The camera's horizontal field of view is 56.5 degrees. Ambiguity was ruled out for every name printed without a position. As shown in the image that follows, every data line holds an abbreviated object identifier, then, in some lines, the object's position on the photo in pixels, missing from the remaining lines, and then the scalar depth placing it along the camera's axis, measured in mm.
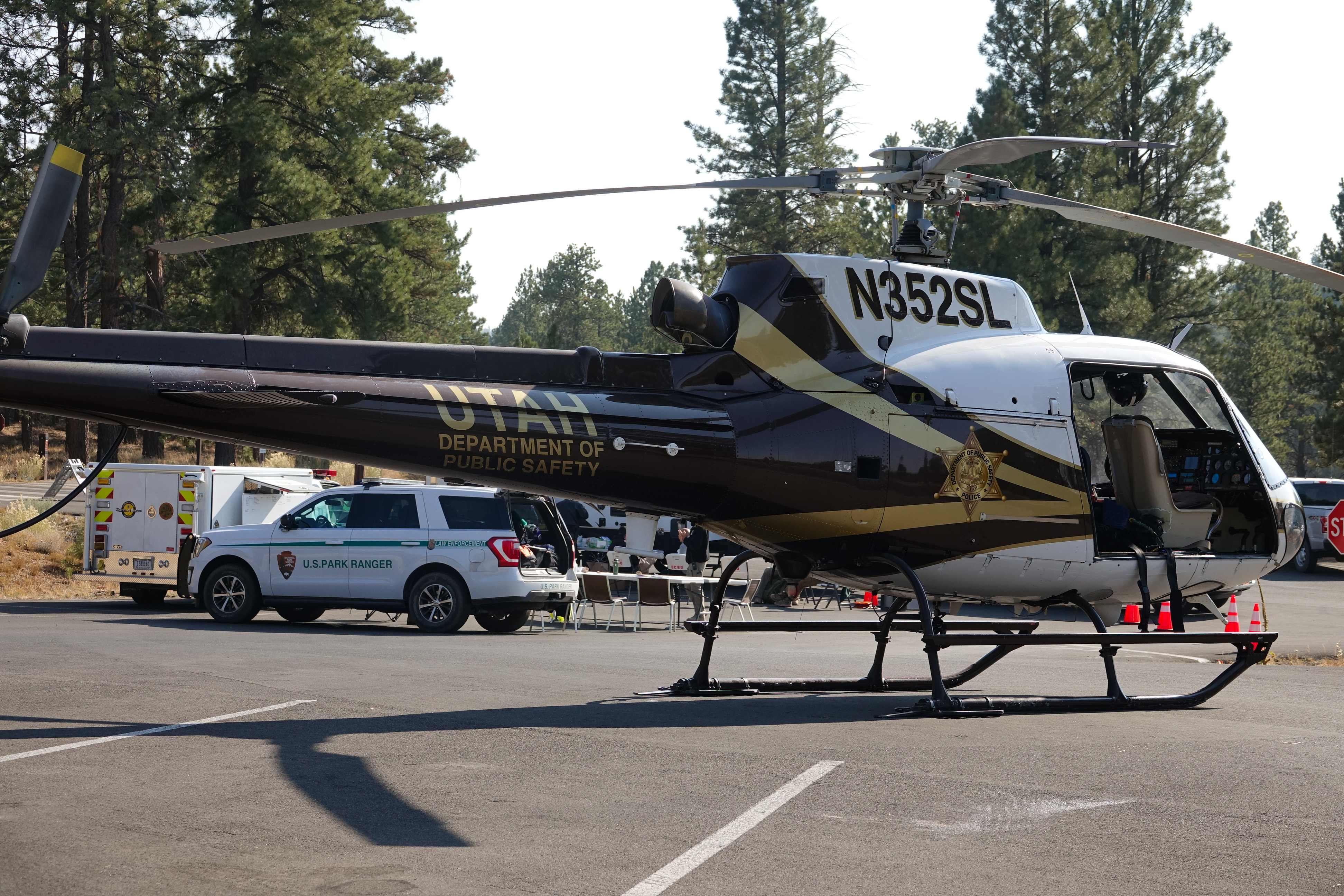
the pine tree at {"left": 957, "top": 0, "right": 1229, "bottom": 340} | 38344
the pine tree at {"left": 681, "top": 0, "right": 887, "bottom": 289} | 47344
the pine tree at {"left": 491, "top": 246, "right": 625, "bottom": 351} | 126062
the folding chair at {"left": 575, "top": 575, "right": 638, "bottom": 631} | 19156
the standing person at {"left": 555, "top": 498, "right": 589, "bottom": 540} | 28484
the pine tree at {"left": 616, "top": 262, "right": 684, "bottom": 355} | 119562
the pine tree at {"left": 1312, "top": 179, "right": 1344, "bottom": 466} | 36438
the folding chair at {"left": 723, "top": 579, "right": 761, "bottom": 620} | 20184
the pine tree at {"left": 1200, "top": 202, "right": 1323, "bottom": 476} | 40406
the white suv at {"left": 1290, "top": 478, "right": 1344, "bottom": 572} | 31906
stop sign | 20484
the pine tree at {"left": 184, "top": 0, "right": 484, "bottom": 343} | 31797
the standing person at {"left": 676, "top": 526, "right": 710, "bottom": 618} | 21766
